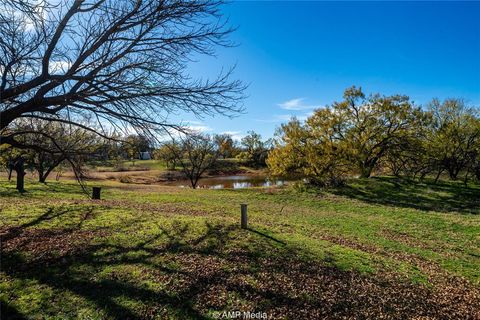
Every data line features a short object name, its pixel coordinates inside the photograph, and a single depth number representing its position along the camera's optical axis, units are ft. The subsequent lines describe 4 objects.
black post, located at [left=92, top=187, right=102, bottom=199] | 52.49
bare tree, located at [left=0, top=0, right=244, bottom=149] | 19.70
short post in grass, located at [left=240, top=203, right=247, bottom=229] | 30.22
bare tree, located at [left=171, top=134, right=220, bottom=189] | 105.54
